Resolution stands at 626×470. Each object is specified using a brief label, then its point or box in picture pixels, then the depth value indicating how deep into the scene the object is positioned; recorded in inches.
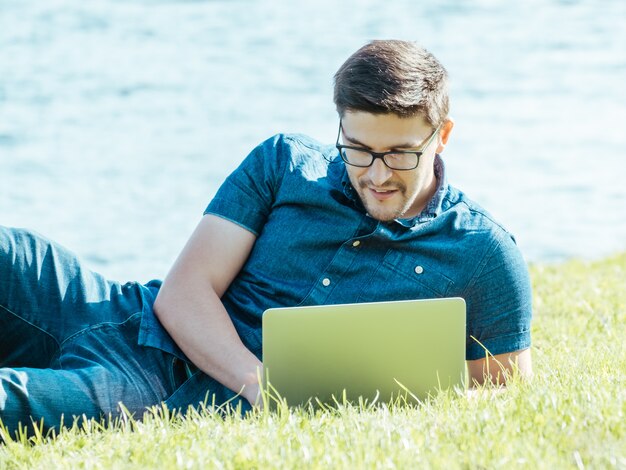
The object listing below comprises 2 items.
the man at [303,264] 285.9
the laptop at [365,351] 246.8
